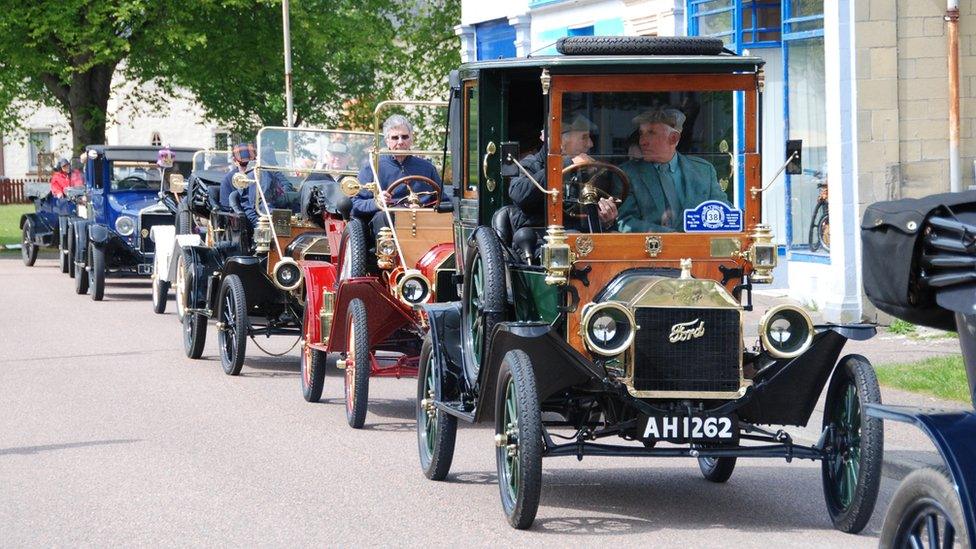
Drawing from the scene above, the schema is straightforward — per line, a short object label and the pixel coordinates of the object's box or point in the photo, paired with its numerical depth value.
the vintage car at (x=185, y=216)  17.95
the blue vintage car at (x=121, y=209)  22.34
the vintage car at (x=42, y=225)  30.30
